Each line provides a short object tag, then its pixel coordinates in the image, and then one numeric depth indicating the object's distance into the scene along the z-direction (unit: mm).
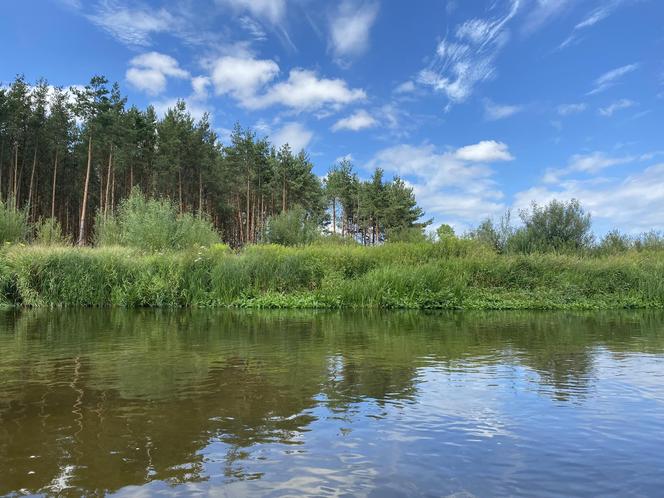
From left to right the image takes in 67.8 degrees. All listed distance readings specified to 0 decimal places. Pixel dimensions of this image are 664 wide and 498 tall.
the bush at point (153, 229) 25031
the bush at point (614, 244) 27092
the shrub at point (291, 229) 37375
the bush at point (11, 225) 24766
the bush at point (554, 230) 27531
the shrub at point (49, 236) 25638
